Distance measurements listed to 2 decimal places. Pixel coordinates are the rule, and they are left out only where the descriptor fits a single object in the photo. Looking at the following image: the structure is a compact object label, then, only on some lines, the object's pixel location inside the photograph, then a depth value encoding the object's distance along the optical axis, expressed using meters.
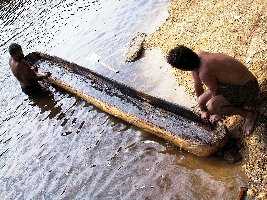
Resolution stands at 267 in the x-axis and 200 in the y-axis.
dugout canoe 6.57
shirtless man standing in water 10.05
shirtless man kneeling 5.70
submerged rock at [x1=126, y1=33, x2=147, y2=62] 10.45
